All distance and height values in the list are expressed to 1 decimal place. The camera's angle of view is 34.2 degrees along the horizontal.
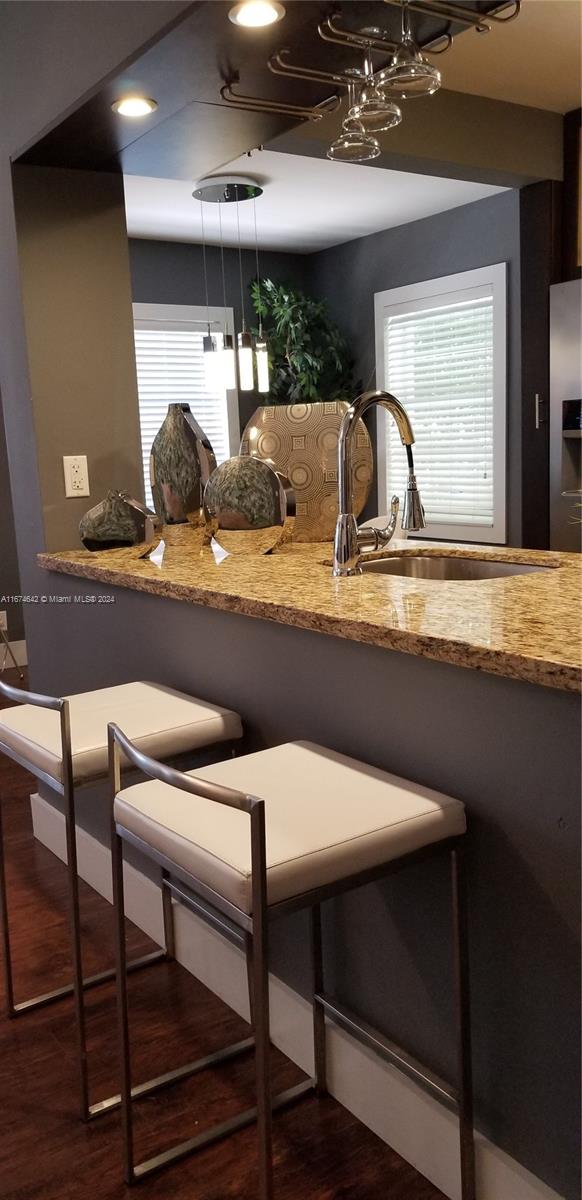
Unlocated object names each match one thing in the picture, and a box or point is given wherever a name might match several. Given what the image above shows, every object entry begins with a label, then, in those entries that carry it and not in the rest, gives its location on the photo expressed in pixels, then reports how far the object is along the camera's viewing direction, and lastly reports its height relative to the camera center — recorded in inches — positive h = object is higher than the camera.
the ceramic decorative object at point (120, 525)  100.7 -7.2
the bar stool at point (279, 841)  45.8 -20.2
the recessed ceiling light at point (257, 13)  69.2 +32.3
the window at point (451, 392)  208.5 +11.9
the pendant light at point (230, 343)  182.7 +23.8
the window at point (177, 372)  242.2 +21.6
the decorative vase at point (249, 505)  89.1 -5.0
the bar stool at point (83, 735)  67.8 -20.8
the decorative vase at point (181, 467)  97.5 -1.2
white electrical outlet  112.4 -1.8
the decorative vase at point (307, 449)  98.7 +0.1
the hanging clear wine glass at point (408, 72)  69.7 +27.3
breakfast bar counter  49.7 -20.1
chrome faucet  73.1 -4.6
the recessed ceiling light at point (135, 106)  88.3 +32.9
